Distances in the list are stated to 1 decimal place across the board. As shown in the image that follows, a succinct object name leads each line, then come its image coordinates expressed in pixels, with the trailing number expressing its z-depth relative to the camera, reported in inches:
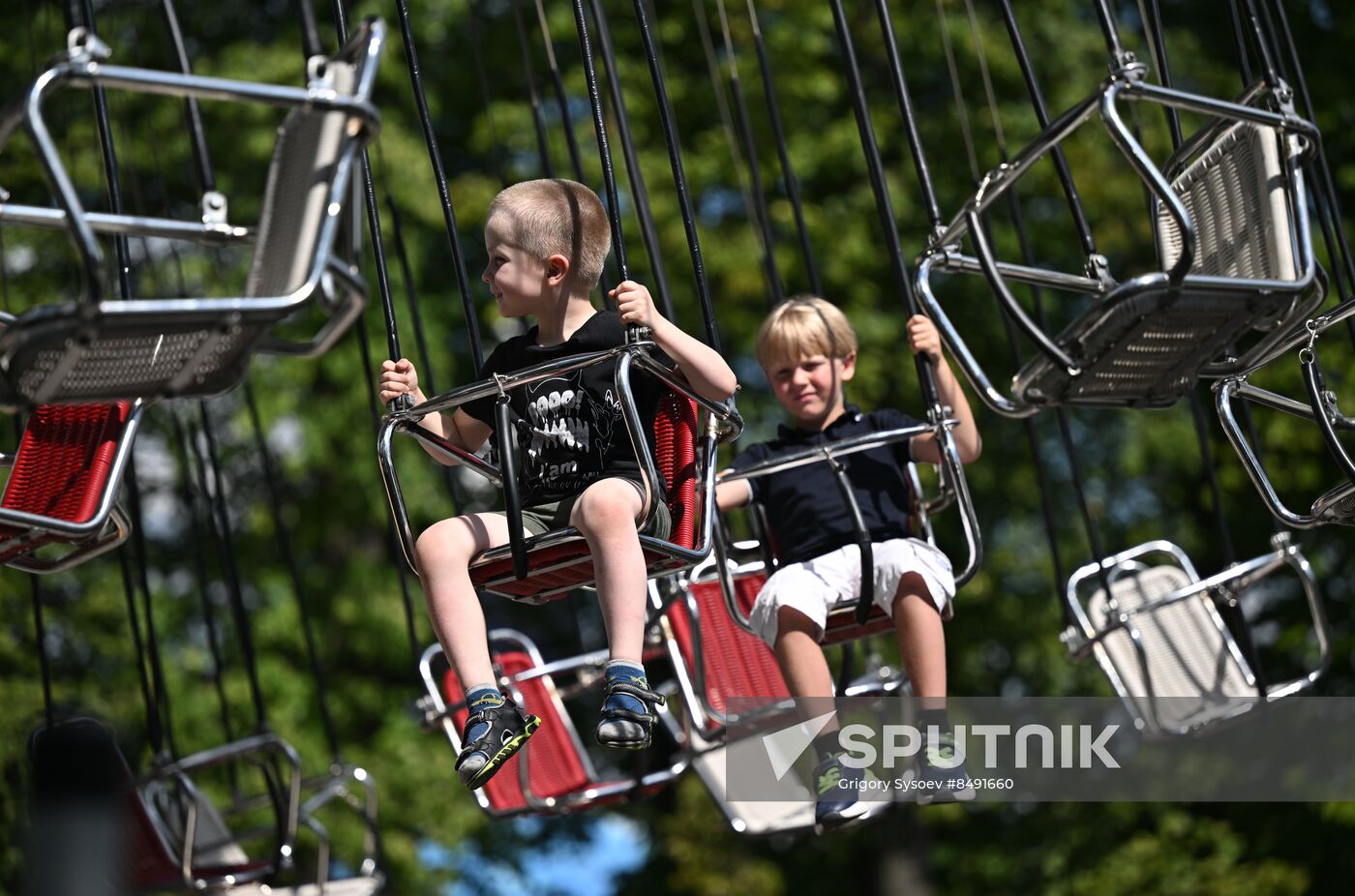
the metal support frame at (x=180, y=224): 221.3
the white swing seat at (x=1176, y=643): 467.5
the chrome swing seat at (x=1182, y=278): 281.7
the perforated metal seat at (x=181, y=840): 503.2
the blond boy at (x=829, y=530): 379.9
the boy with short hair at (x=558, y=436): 297.7
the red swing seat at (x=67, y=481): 321.4
